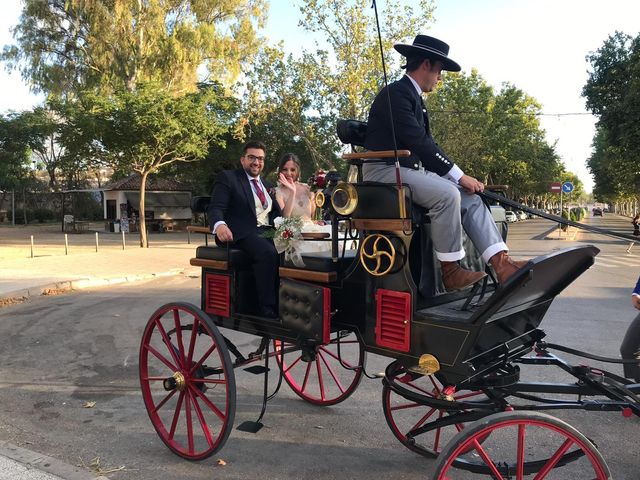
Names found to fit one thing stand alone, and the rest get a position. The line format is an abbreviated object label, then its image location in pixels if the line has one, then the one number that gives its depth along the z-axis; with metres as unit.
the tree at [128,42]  23.12
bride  4.08
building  33.62
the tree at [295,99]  20.57
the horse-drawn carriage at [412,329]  2.41
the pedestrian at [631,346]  3.42
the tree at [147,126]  18.03
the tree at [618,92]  19.72
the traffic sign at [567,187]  29.19
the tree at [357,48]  19.48
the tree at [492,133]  30.80
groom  3.54
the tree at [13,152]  36.84
